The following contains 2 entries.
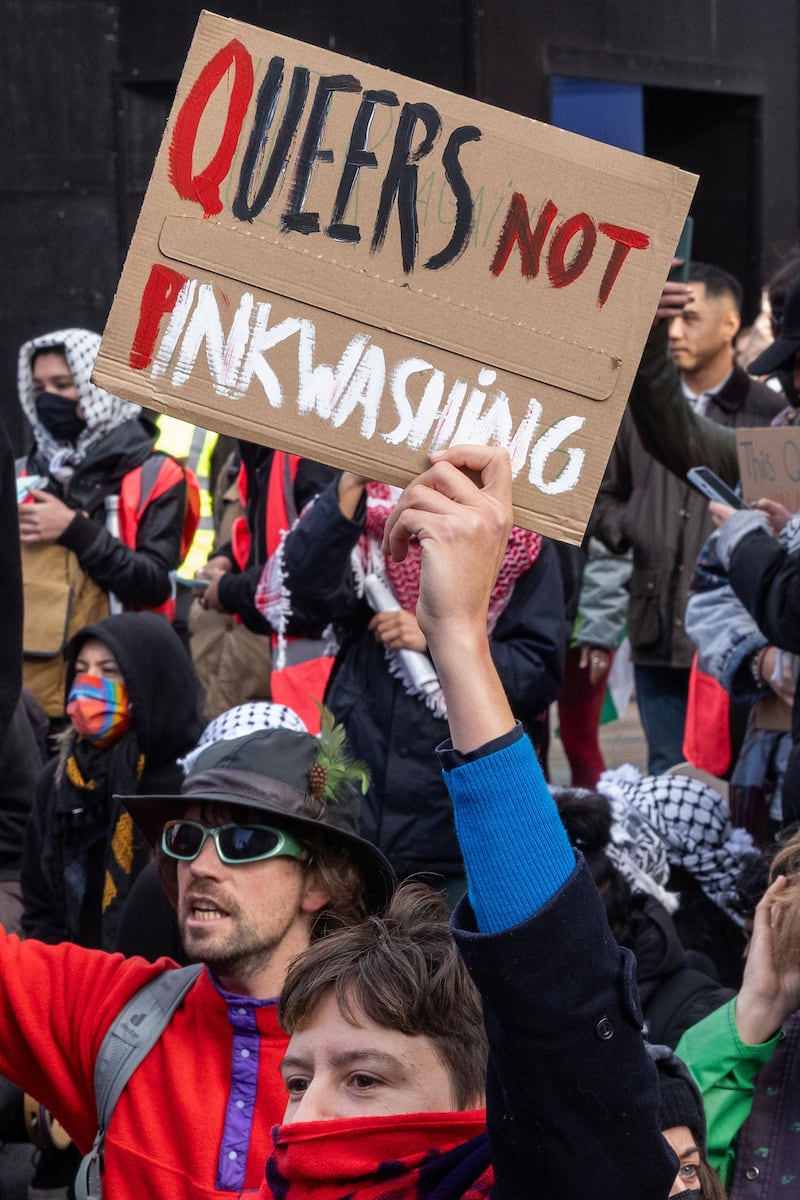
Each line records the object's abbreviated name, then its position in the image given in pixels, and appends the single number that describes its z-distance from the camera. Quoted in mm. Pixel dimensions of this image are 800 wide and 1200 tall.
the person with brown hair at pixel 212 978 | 4329
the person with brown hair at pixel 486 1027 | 3515
